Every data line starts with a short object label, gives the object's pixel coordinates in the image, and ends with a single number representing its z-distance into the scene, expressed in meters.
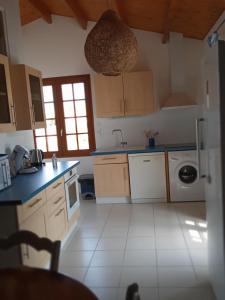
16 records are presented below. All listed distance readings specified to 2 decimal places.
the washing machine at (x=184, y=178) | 4.59
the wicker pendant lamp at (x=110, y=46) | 2.50
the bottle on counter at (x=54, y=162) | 3.61
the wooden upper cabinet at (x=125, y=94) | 4.91
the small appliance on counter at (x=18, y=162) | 3.28
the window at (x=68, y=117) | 5.48
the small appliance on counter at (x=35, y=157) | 3.80
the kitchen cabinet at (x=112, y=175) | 4.78
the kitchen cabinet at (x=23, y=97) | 3.27
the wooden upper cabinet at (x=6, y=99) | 2.87
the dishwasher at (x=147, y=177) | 4.70
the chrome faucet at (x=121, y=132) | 5.46
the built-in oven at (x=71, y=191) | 3.48
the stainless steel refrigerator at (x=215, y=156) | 1.75
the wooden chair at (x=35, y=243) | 1.35
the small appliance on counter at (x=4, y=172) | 2.64
